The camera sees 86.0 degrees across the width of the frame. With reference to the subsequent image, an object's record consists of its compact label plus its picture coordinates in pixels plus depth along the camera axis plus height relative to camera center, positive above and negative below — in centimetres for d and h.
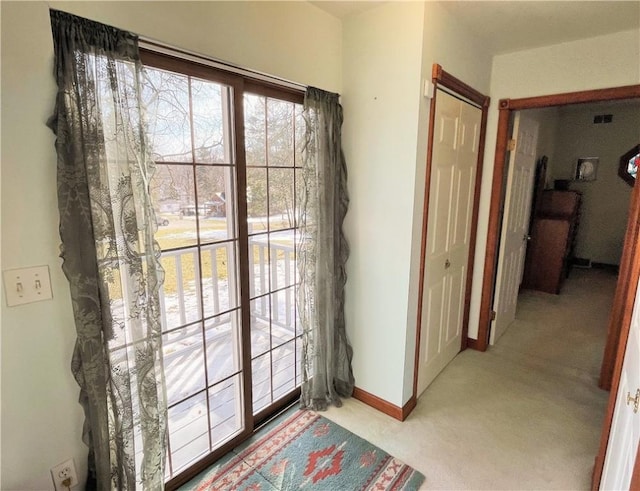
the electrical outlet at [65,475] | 128 -110
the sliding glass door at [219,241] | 148 -30
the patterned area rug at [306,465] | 173 -149
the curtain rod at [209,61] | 130 +52
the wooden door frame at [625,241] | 223 -31
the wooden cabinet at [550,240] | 441 -68
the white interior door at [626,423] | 98 -75
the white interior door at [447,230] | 216 -31
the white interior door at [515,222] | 291 -32
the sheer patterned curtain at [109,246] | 112 -23
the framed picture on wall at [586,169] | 554 +30
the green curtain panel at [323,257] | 198 -45
